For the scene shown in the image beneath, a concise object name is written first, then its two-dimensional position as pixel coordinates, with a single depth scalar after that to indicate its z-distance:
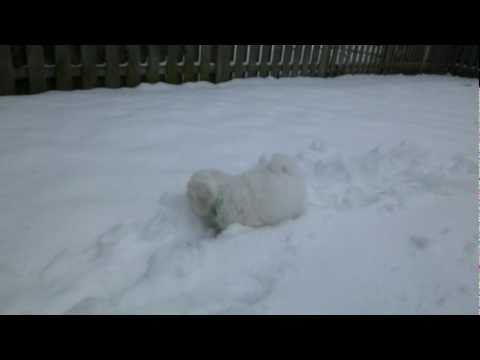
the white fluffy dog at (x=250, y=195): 1.91
